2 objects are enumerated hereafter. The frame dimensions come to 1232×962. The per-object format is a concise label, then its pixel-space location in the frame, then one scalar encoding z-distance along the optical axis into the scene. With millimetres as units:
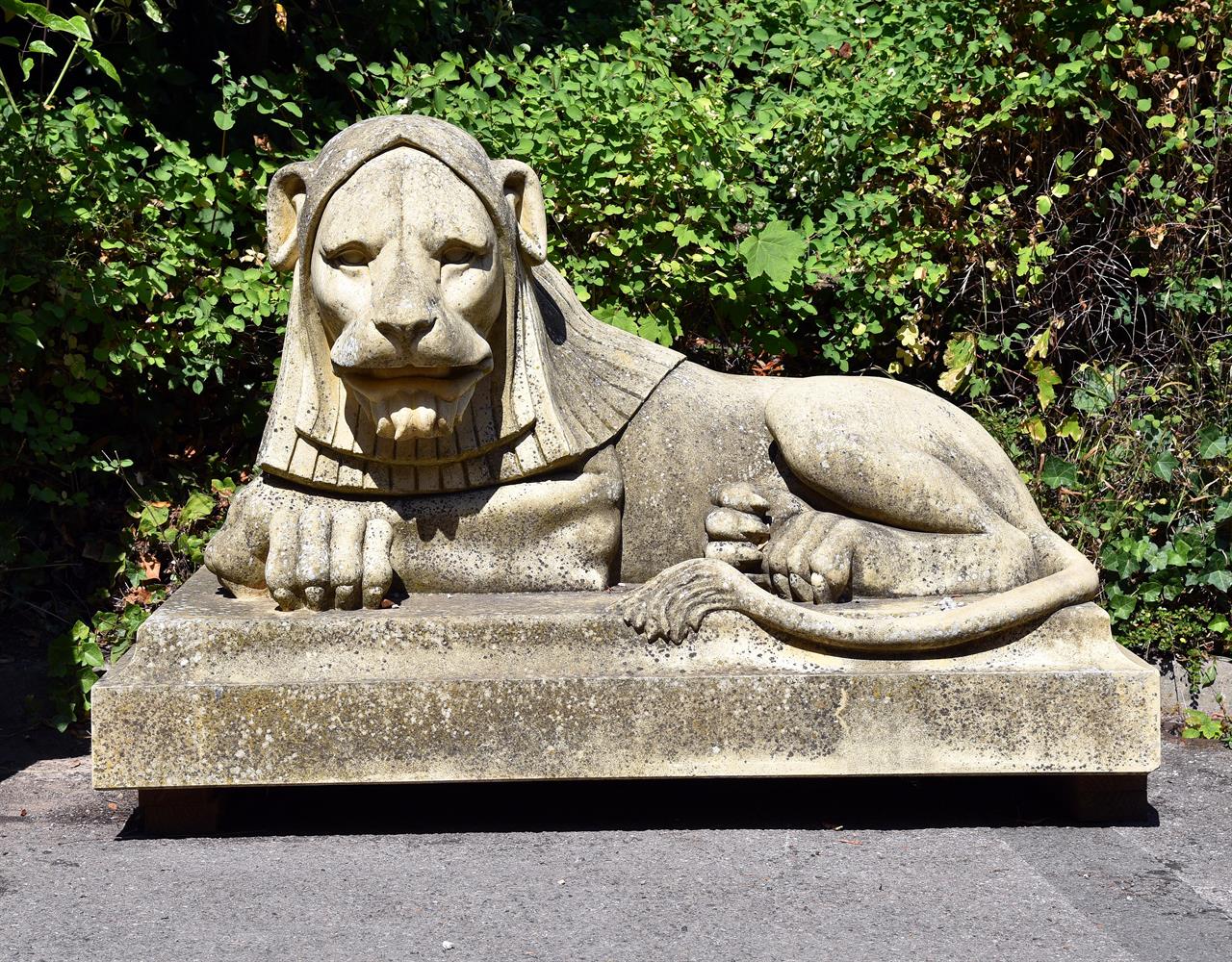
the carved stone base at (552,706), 3746
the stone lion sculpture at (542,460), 3723
